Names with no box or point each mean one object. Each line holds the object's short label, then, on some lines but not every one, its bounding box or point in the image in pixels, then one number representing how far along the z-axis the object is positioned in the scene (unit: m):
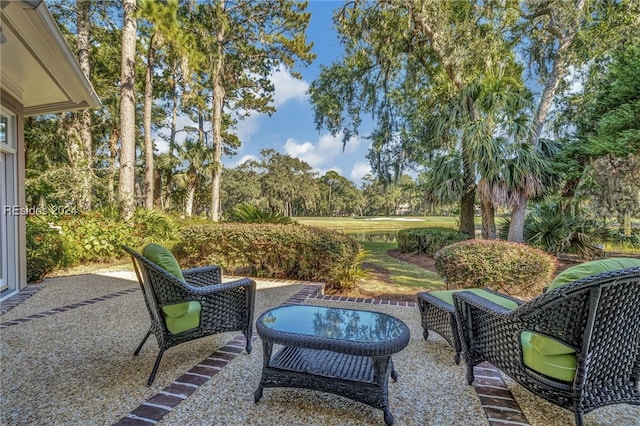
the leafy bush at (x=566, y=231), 7.07
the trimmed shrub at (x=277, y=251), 5.30
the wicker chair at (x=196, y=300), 2.33
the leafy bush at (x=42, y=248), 5.49
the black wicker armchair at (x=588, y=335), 1.55
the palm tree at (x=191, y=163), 17.84
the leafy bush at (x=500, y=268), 4.42
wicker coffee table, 1.89
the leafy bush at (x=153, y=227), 8.30
